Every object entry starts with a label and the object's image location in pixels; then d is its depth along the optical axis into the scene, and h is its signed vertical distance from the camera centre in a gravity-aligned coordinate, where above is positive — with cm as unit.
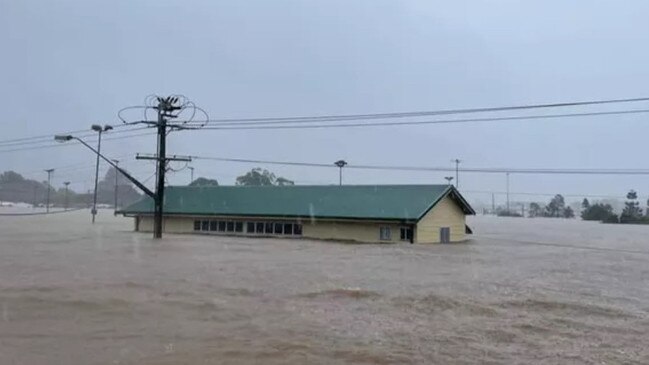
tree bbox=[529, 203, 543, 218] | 14712 +400
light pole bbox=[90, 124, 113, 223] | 5127 +797
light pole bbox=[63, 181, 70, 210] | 11855 +397
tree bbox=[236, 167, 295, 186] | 10865 +812
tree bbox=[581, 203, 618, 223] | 10810 +264
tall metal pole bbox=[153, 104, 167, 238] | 3850 +397
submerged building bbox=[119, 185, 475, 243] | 3925 +83
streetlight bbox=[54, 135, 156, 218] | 3928 +316
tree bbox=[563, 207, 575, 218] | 14262 +328
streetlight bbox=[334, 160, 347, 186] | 7525 +759
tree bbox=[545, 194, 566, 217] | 14362 +471
